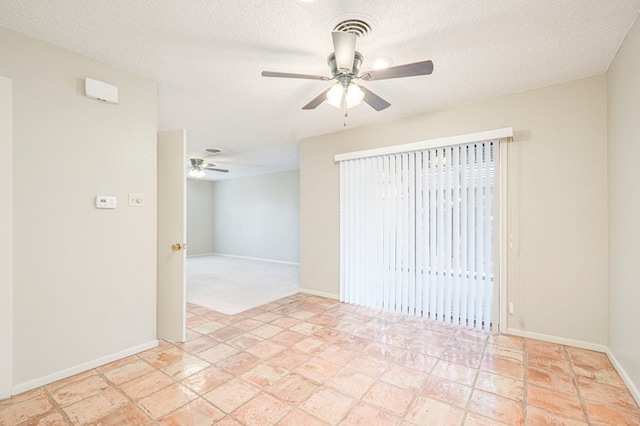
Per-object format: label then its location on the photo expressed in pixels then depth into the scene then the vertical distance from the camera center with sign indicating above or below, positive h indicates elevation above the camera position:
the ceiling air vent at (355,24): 1.84 +1.24
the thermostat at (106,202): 2.33 +0.08
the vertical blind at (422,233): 3.09 -0.25
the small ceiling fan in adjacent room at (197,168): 6.11 +0.96
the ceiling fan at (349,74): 1.79 +0.97
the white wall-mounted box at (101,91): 2.27 +0.98
